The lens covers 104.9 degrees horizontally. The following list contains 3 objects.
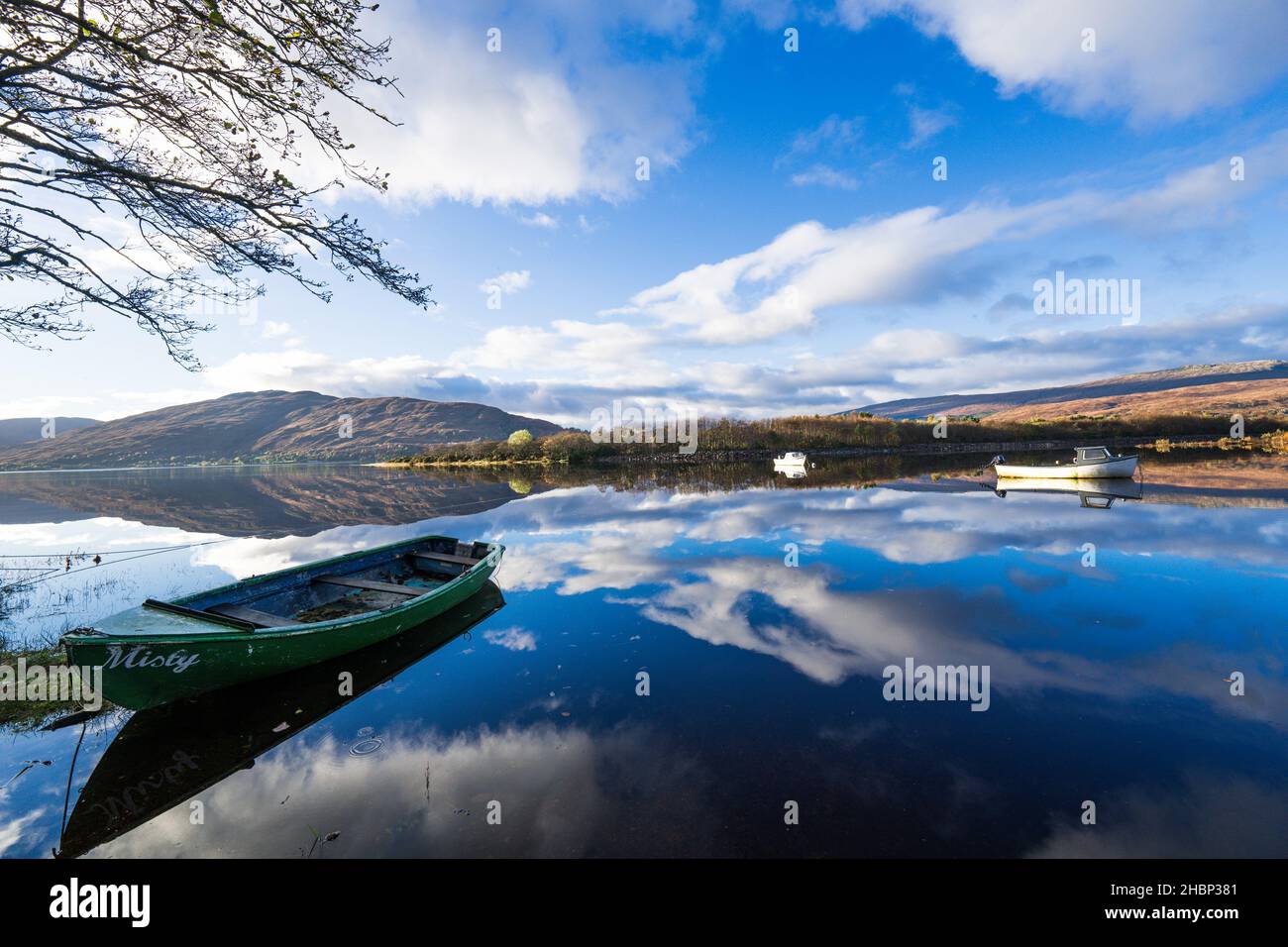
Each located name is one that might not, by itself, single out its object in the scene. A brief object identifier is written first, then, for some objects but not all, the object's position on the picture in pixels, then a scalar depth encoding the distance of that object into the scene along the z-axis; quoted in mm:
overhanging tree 7922
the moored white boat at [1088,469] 30391
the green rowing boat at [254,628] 6473
